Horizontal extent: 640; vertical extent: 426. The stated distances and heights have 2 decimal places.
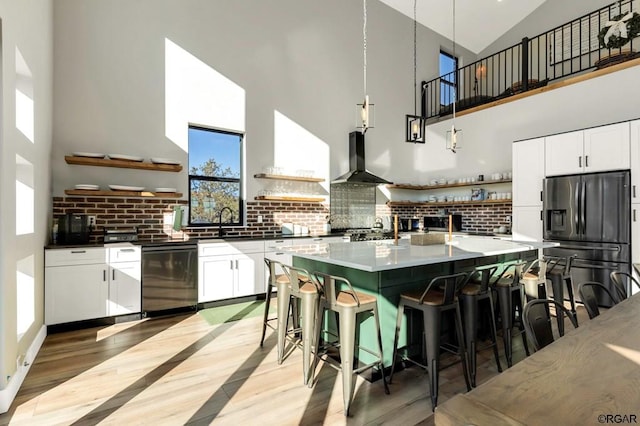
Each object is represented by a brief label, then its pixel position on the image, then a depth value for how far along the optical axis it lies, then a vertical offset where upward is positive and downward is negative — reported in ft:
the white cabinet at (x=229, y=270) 14.48 -2.42
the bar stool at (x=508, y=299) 8.86 -2.18
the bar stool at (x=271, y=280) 9.40 -1.83
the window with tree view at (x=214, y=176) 16.57 +1.93
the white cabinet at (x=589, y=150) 13.51 +2.69
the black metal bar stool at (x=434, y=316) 7.14 -2.21
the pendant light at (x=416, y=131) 12.71 +3.16
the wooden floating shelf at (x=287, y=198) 17.75 +0.87
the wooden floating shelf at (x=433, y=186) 20.46 +1.91
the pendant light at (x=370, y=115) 21.83 +6.42
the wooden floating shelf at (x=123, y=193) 13.22 +0.86
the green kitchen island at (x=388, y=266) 7.80 -1.37
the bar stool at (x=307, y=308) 7.90 -2.17
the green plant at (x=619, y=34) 15.23 +8.30
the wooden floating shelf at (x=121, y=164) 13.12 +2.06
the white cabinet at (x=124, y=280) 12.41 -2.42
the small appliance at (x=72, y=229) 12.37 -0.53
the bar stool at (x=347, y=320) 6.88 -2.25
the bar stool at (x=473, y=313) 7.98 -2.35
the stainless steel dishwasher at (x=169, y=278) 13.01 -2.48
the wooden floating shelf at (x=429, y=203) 20.11 +0.79
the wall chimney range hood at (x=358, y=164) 20.10 +3.15
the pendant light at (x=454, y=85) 22.31 +9.47
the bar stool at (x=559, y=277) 10.55 -1.94
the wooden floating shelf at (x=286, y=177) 17.62 +1.97
